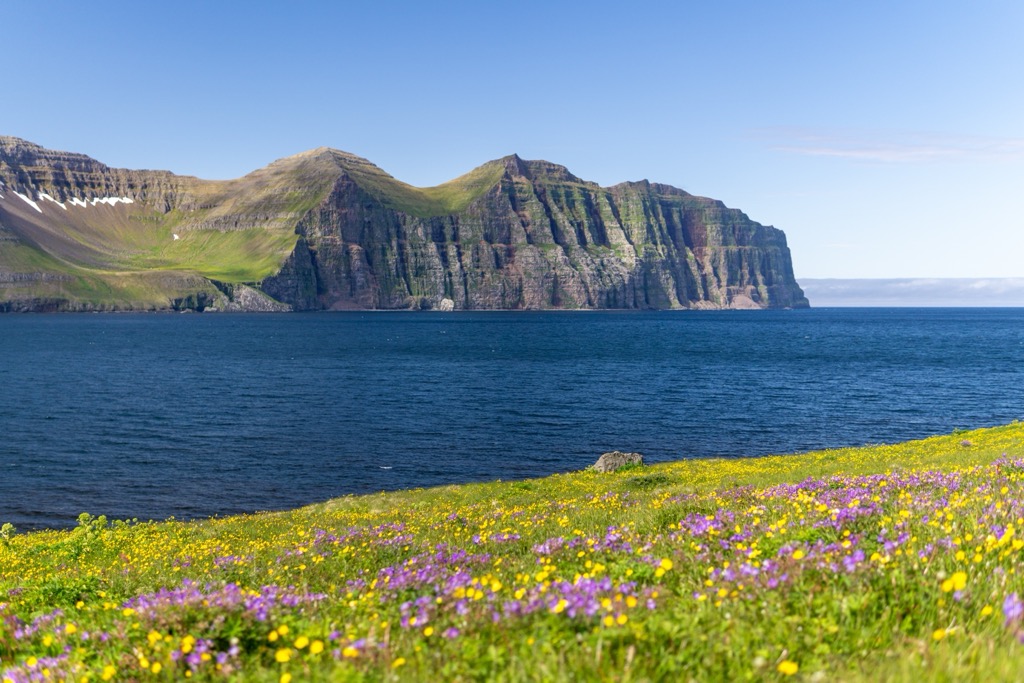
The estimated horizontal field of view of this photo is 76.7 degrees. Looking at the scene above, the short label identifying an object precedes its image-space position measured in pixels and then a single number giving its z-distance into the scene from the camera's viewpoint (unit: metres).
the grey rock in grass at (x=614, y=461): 38.78
